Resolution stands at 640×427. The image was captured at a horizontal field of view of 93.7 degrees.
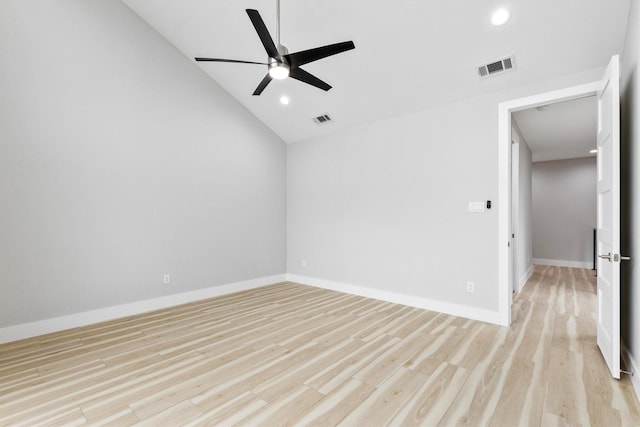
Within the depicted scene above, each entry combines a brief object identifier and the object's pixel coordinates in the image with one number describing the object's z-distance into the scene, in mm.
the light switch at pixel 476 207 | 3439
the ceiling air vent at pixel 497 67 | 2992
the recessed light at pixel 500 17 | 2609
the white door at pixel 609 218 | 2127
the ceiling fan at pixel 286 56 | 2317
